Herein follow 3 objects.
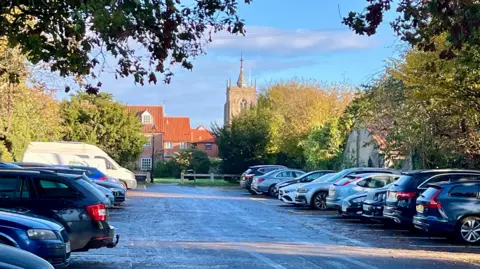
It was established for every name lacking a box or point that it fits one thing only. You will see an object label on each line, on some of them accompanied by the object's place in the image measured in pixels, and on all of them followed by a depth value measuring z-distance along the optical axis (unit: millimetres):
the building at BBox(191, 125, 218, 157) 105250
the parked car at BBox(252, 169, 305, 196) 35428
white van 33156
